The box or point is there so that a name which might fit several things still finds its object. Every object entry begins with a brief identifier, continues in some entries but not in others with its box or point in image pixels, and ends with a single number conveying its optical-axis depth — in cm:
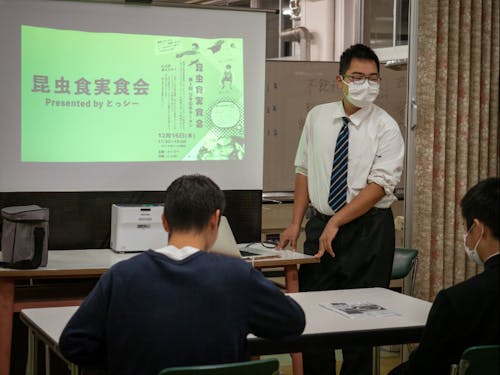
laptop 381
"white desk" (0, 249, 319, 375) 379
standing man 404
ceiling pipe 683
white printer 425
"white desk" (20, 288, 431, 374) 270
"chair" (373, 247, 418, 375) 438
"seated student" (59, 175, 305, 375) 219
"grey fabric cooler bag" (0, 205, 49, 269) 377
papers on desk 300
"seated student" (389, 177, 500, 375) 243
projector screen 426
